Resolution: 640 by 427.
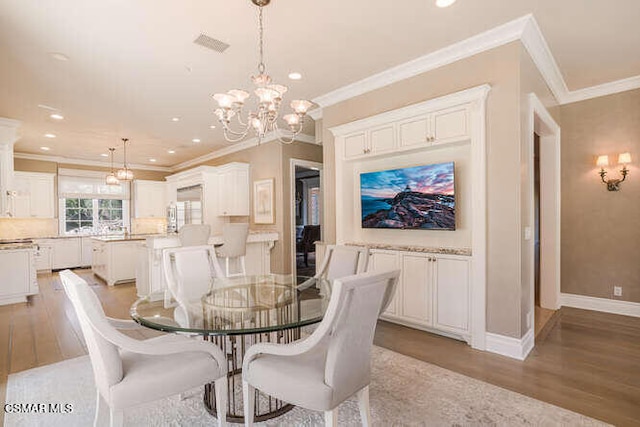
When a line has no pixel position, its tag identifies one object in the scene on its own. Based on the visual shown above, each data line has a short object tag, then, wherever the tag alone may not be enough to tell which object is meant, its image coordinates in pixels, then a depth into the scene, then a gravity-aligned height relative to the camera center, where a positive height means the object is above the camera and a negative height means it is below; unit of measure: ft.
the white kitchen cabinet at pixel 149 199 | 30.01 +1.64
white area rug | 6.34 -4.15
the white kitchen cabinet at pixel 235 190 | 21.99 +1.71
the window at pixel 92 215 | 26.94 +0.12
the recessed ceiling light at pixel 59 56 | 10.17 +5.22
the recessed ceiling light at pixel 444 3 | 7.82 +5.20
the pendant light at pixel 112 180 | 22.30 +2.55
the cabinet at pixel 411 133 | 10.06 +2.80
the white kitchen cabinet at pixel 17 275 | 15.42 -2.86
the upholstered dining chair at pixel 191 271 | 8.22 -1.66
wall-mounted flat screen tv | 10.65 +0.53
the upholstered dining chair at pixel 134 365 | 4.64 -2.50
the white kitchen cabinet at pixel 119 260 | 19.63 -2.77
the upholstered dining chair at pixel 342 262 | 9.36 -1.50
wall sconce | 12.29 +1.65
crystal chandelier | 7.90 +2.94
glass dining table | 5.66 -1.97
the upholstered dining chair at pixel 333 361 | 4.67 -2.48
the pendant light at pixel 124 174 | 21.35 +2.82
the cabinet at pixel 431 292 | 9.99 -2.66
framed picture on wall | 20.38 +0.83
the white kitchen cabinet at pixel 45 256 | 24.26 -2.97
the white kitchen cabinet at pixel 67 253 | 25.16 -2.89
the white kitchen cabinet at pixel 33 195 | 24.20 +1.71
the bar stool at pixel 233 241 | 15.42 -1.33
